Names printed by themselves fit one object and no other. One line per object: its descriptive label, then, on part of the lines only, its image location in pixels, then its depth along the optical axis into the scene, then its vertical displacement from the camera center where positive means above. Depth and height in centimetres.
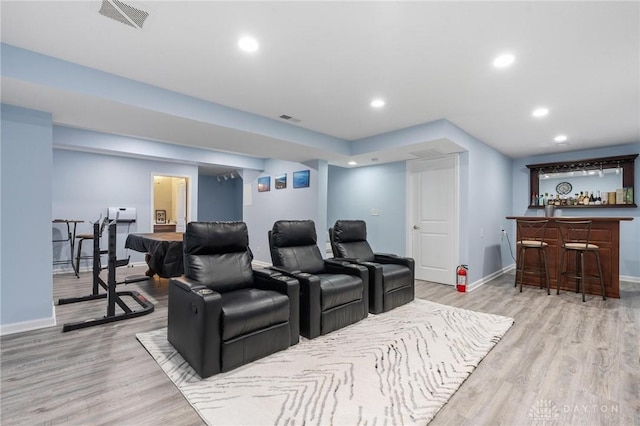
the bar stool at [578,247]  420 -45
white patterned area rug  177 -118
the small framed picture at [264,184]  706 +73
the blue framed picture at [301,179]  595 +71
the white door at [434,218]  498 -6
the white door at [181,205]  731 +21
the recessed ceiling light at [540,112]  371 +131
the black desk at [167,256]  405 -59
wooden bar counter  428 -59
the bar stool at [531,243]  468 -44
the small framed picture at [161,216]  890 -8
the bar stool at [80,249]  525 -65
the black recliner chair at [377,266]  352 -66
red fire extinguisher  461 -98
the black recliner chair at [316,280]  282 -68
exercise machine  309 -105
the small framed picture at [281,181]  654 +72
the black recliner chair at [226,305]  213 -71
